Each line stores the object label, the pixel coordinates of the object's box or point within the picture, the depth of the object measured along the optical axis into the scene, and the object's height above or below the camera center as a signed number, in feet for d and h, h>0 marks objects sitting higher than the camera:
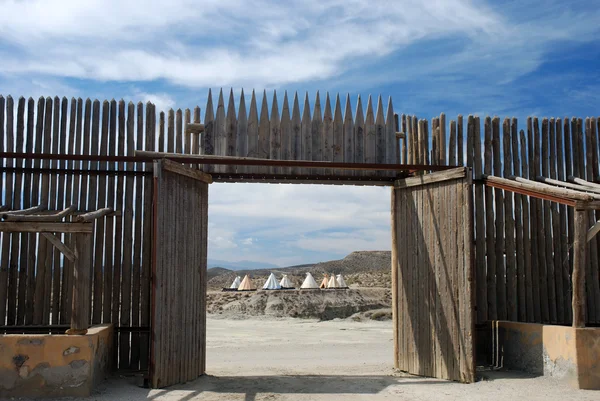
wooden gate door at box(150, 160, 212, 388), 28.55 -0.12
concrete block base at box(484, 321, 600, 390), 27.30 -3.62
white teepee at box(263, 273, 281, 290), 99.35 -2.00
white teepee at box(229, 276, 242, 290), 112.49 -2.36
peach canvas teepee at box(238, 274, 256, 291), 107.65 -2.25
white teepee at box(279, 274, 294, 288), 103.56 -1.83
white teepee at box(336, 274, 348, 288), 103.30 -1.49
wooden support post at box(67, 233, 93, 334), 26.13 -0.61
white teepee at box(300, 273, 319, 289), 100.14 -1.76
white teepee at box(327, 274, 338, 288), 102.85 -1.79
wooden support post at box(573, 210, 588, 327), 27.71 +0.19
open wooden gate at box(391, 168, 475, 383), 31.07 -0.15
